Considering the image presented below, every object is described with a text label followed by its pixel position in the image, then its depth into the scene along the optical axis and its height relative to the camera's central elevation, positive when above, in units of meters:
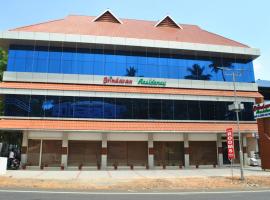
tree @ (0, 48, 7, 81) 39.35 +11.72
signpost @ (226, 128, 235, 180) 24.64 +0.69
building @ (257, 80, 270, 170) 31.61 +1.85
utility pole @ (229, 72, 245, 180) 23.23 +3.80
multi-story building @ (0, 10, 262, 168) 33.81 +6.60
